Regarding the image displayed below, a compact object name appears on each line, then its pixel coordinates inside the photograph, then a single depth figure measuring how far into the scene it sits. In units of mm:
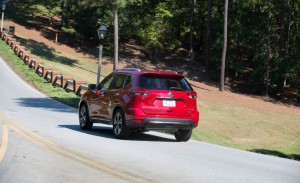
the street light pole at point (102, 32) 25256
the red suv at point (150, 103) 12609
